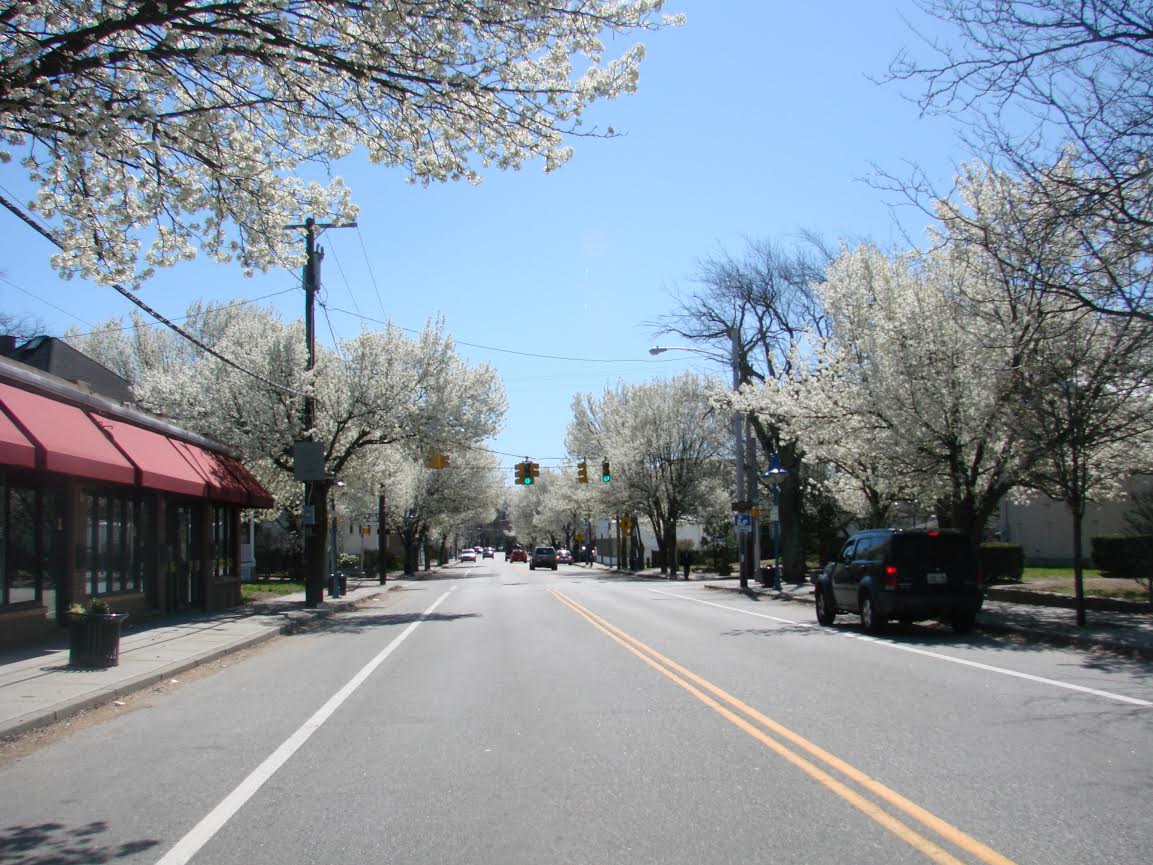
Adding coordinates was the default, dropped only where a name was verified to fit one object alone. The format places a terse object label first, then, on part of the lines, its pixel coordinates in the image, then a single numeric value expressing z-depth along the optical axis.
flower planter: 12.69
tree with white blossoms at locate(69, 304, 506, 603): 26.91
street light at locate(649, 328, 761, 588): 32.59
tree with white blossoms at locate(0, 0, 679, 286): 8.11
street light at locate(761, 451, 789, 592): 29.39
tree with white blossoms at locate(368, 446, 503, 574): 50.81
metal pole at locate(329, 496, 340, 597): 30.72
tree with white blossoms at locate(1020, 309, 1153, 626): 15.63
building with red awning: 14.64
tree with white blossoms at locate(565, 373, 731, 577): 50.94
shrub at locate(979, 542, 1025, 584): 29.36
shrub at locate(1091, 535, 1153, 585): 23.17
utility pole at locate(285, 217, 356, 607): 26.27
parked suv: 16.11
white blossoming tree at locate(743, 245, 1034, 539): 18.31
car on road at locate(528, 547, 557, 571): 67.12
